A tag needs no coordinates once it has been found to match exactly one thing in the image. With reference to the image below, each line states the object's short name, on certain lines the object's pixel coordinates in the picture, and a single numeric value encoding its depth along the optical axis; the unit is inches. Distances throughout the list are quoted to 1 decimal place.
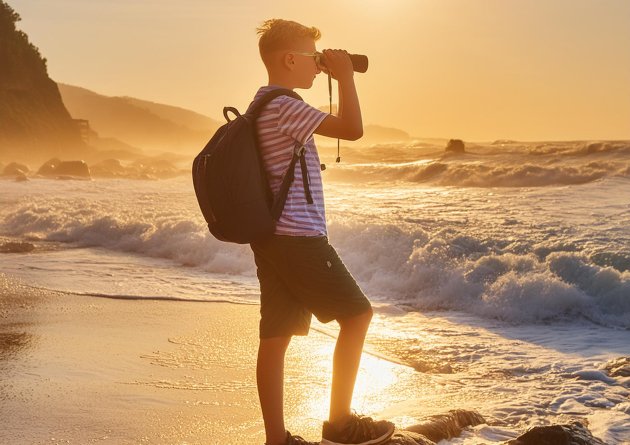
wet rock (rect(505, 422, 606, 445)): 144.3
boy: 130.6
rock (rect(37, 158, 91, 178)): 1441.9
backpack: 126.1
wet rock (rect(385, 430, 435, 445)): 141.3
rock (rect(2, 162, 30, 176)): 1438.2
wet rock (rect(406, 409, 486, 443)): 161.8
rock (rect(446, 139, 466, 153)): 1281.5
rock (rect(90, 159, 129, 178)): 1557.3
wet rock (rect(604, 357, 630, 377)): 227.3
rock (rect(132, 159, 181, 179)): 1405.0
